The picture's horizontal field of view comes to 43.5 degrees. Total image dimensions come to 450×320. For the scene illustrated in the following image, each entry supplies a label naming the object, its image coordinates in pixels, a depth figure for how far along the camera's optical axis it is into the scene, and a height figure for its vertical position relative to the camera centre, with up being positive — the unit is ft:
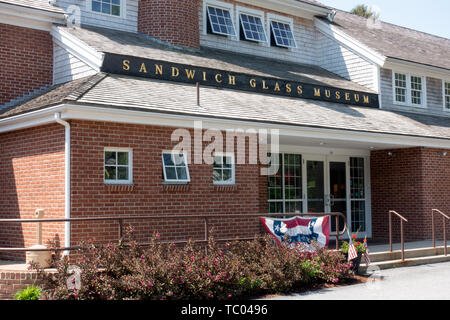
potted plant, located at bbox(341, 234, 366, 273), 36.68 -4.15
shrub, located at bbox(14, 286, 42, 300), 27.30 -5.08
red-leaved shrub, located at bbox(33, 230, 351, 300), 27.17 -4.37
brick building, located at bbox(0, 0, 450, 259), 34.32 +5.06
